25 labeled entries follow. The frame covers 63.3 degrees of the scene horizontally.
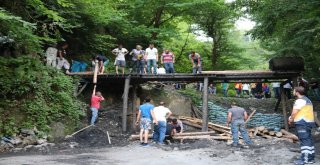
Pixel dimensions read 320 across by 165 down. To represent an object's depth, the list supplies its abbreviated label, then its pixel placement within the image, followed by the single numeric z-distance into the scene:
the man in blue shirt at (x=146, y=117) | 9.70
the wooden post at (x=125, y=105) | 12.67
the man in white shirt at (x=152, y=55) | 13.63
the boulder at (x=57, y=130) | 10.51
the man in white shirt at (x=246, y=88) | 21.97
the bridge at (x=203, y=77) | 12.82
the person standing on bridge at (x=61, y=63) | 13.13
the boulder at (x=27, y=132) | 9.63
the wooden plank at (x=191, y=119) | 14.17
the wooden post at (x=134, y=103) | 13.75
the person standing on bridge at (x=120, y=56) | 13.65
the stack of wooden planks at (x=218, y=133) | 11.05
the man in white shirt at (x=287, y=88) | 16.40
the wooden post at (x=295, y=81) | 13.30
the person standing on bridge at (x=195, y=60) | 13.74
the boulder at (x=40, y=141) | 9.60
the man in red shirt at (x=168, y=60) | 13.84
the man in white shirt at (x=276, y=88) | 18.38
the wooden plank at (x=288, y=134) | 11.53
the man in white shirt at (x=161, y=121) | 10.01
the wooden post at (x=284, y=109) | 13.91
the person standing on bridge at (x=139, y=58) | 13.83
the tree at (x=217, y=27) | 20.97
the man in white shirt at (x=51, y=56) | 12.44
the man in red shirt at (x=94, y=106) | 12.18
